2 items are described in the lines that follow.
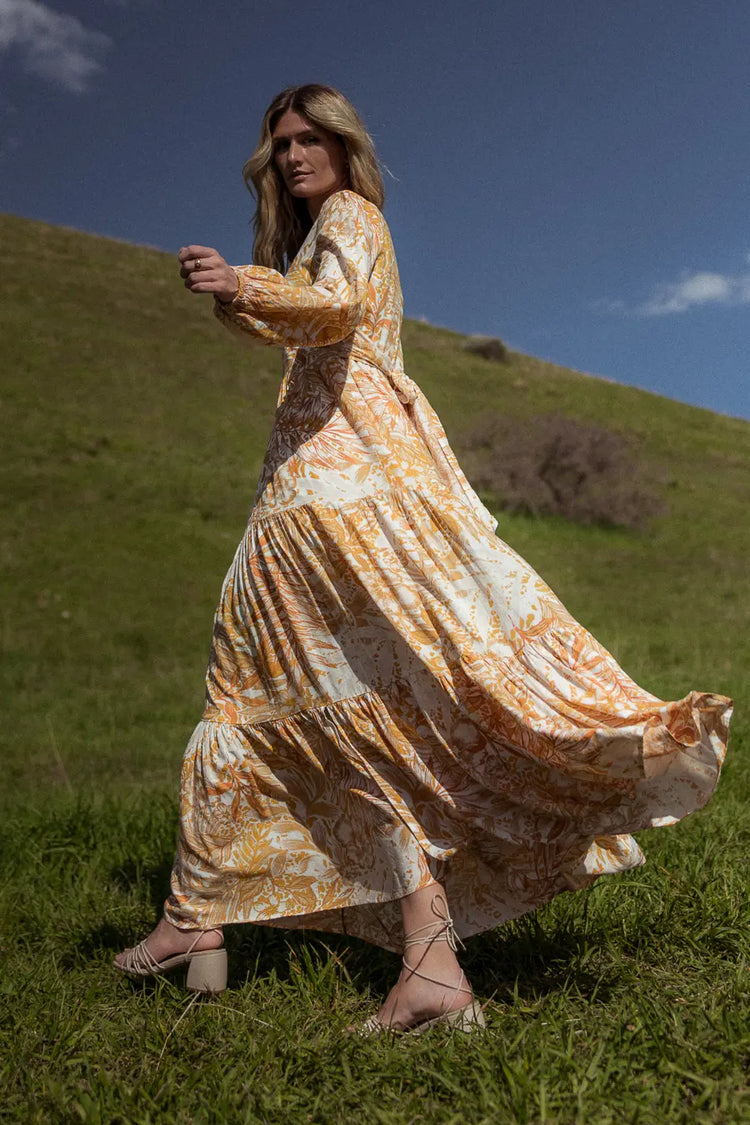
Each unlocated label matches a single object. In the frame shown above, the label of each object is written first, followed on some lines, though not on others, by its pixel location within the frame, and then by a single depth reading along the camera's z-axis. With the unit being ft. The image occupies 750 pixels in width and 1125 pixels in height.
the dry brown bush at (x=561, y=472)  62.28
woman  7.18
